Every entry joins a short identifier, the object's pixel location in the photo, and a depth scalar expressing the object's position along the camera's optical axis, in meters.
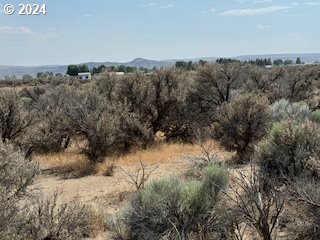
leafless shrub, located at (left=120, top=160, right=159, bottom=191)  13.45
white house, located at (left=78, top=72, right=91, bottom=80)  88.94
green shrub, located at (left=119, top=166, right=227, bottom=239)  7.46
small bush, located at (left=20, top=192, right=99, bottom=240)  6.94
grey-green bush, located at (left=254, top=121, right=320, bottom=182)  9.29
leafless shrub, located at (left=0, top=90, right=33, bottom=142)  16.70
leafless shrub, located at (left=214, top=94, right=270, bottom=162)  15.41
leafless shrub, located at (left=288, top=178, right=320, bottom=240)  6.92
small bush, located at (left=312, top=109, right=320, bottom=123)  16.04
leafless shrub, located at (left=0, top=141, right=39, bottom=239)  6.07
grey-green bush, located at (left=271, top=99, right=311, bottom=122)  16.14
